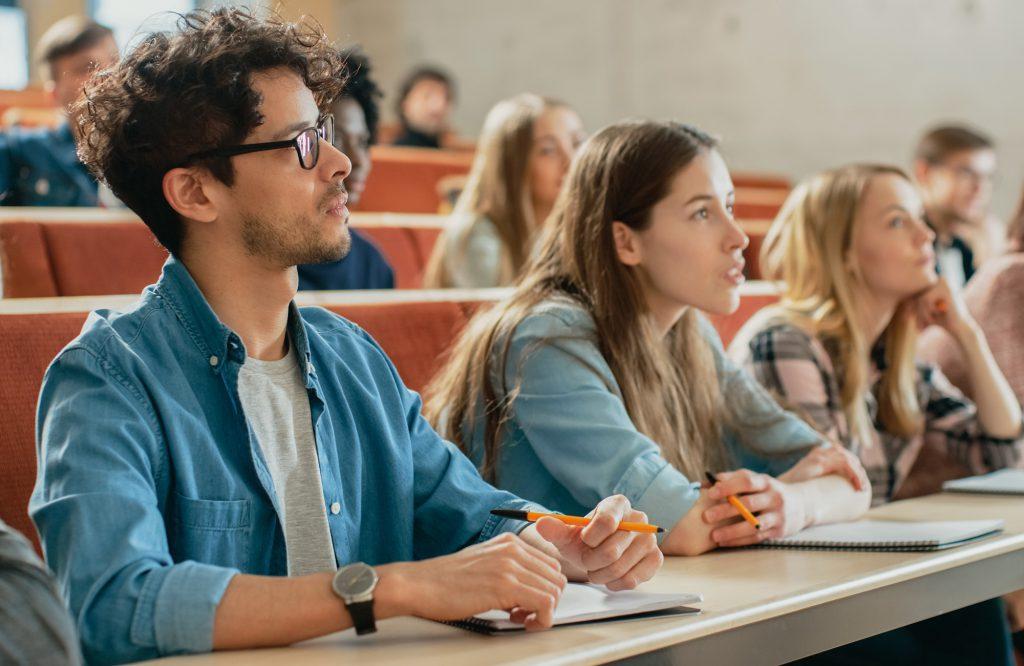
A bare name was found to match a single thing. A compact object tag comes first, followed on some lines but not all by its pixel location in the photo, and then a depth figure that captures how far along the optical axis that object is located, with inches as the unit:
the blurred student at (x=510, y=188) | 171.2
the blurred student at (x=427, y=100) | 335.5
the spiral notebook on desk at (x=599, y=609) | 76.9
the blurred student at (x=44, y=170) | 194.7
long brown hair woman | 98.4
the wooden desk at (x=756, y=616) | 73.9
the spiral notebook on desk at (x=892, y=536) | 90.1
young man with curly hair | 75.2
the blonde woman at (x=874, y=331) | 122.6
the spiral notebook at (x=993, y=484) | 109.2
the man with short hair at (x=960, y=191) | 230.2
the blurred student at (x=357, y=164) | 147.2
